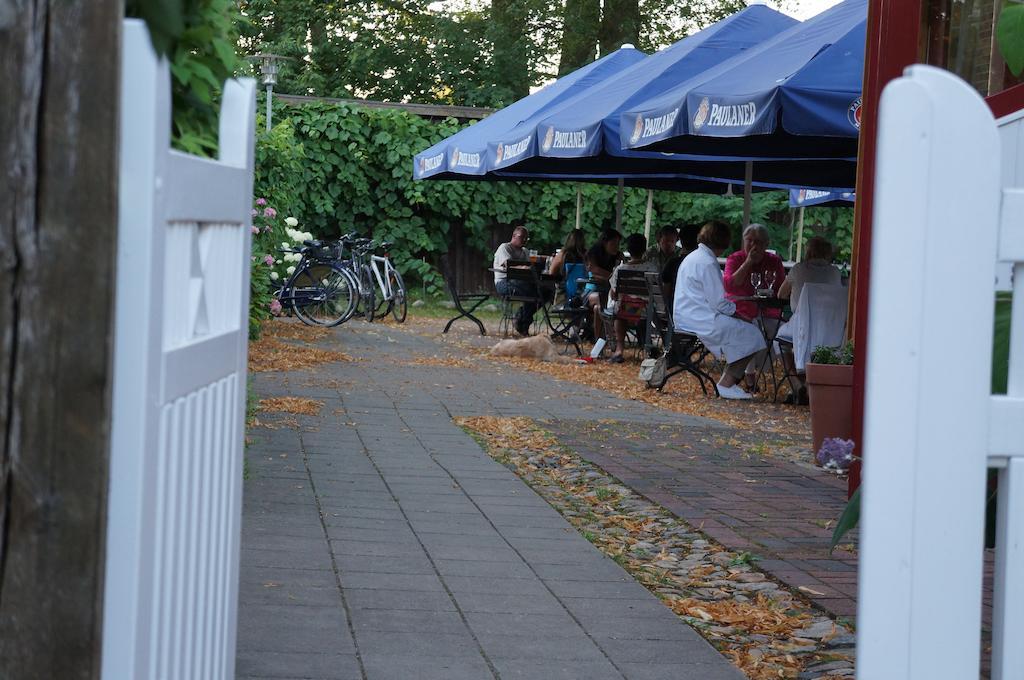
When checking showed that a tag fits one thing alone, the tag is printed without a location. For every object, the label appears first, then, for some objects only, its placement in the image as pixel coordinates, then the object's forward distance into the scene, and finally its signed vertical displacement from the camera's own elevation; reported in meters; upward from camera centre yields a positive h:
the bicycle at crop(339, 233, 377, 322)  15.48 +0.18
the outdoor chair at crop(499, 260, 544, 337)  13.61 +0.12
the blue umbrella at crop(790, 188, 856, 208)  17.20 +1.45
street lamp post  15.15 +2.56
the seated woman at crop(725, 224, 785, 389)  9.74 +0.18
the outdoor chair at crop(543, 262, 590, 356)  13.05 -0.16
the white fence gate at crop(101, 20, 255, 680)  1.42 -0.14
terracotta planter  6.05 -0.45
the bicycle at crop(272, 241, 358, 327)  14.20 -0.07
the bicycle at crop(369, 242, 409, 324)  15.66 -0.04
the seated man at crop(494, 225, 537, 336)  13.98 +0.11
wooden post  1.37 -0.06
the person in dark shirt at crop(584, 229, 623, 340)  12.97 +0.27
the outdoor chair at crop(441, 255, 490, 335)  13.86 -0.09
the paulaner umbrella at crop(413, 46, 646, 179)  13.02 +1.84
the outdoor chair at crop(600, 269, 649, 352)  11.18 -0.05
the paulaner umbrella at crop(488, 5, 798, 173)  10.15 +1.71
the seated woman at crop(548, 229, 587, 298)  14.05 +0.42
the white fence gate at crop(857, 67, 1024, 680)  1.53 -0.07
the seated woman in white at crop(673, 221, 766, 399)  9.40 -0.16
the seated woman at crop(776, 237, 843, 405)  9.02 +0.17
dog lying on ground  11.80 -0.54
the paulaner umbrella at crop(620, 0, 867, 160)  7.12 +1.24
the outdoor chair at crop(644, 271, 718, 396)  9.69 -0.36
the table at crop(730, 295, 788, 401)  9.32 -0.05
